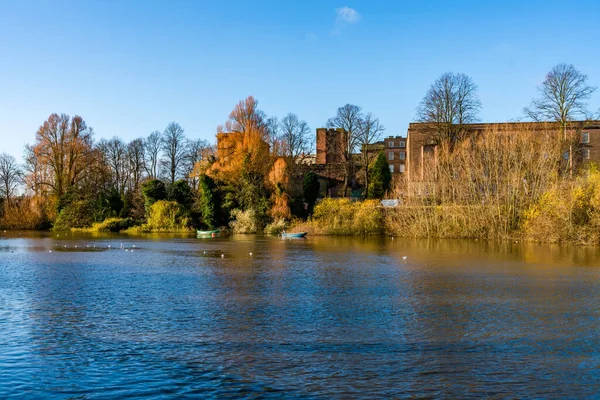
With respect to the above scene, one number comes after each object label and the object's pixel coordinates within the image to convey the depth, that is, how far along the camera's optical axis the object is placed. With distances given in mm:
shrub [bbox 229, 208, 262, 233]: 57594
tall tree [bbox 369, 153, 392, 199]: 68262
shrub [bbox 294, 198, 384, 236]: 51656
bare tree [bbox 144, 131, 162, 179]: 78062
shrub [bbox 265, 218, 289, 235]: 55406
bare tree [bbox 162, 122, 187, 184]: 77250
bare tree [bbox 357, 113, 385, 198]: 69938
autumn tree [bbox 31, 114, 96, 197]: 62625
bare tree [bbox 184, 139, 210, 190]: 74038
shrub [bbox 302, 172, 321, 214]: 62438
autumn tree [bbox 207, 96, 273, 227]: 58594
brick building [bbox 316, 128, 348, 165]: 75162
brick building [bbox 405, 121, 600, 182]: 60022
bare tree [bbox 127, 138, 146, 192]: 76938
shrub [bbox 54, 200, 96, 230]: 63594
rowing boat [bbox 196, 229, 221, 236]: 51803
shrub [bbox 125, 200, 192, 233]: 61000
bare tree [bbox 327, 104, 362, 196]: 70250
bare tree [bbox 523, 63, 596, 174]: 50375
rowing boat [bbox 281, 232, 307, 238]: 49344
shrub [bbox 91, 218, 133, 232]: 62375
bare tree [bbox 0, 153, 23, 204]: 78062
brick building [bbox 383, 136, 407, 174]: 99562
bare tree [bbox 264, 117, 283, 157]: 61788
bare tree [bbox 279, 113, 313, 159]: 78938
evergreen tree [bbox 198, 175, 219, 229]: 59562
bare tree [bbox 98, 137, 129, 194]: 75575
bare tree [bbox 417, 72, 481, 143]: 54844
